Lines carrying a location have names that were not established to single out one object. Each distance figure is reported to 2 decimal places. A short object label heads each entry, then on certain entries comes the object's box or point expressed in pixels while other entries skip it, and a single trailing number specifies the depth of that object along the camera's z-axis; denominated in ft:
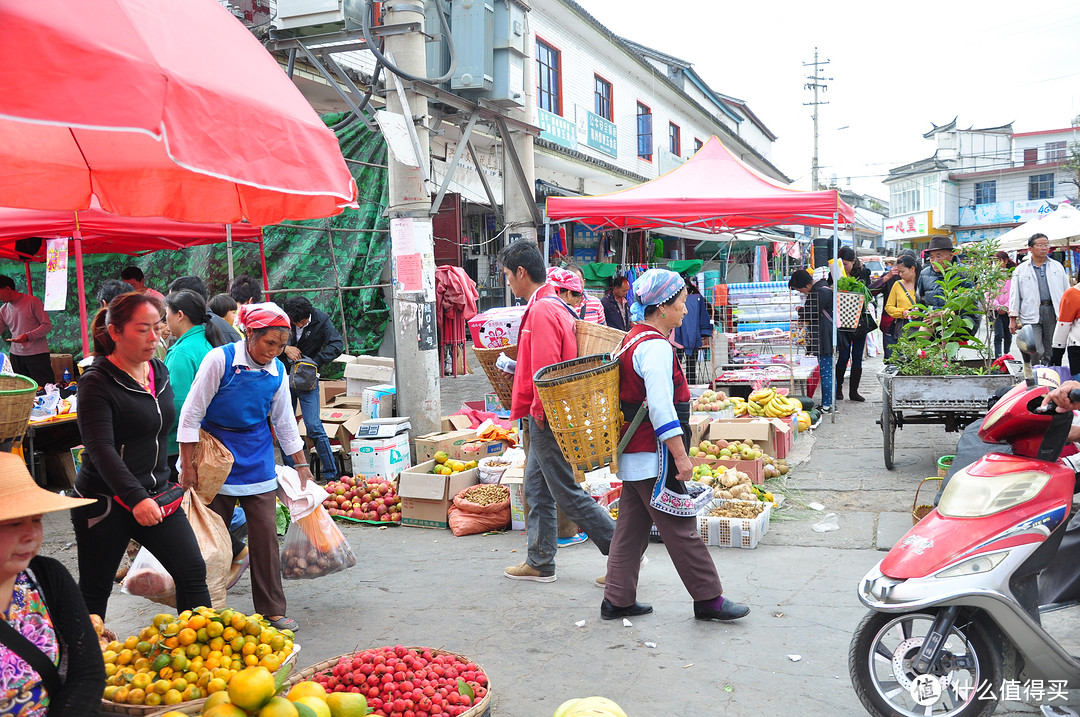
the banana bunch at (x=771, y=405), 32.14
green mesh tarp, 38.37
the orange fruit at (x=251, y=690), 8.91
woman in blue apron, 14.47
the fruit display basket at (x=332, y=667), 10.28
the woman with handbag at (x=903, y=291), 36.19
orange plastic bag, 22.30
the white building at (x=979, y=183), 189.06
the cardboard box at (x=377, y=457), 25.96
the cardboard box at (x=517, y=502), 22.15
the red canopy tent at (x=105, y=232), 28.07
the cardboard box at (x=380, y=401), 29.50
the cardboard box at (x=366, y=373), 31.81
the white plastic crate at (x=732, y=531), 20.06
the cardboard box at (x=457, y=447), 26.05
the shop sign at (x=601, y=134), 64.28
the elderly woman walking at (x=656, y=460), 14.28
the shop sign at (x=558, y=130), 55.79
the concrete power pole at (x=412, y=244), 27.17
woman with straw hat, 7.29
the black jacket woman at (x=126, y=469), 12.12
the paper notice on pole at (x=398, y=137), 25.31
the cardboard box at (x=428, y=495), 23.02
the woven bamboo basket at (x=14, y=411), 14.69
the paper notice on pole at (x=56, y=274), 25.93
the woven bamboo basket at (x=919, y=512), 17.88
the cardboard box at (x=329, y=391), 34.32
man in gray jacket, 34.68
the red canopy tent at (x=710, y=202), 35.68
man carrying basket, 17.07
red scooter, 10.50
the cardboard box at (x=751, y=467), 24.88
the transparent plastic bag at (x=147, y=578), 13.99
